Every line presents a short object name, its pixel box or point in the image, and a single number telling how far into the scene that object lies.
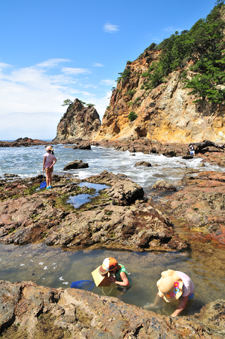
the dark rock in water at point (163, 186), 8.23
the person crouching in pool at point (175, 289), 2.52
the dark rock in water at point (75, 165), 14.24
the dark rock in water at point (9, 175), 11.87
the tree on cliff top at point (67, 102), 74.23
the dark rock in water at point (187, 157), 18.58
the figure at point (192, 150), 19.77
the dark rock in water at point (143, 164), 15.45
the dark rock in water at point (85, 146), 33.53
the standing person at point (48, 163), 8.70
